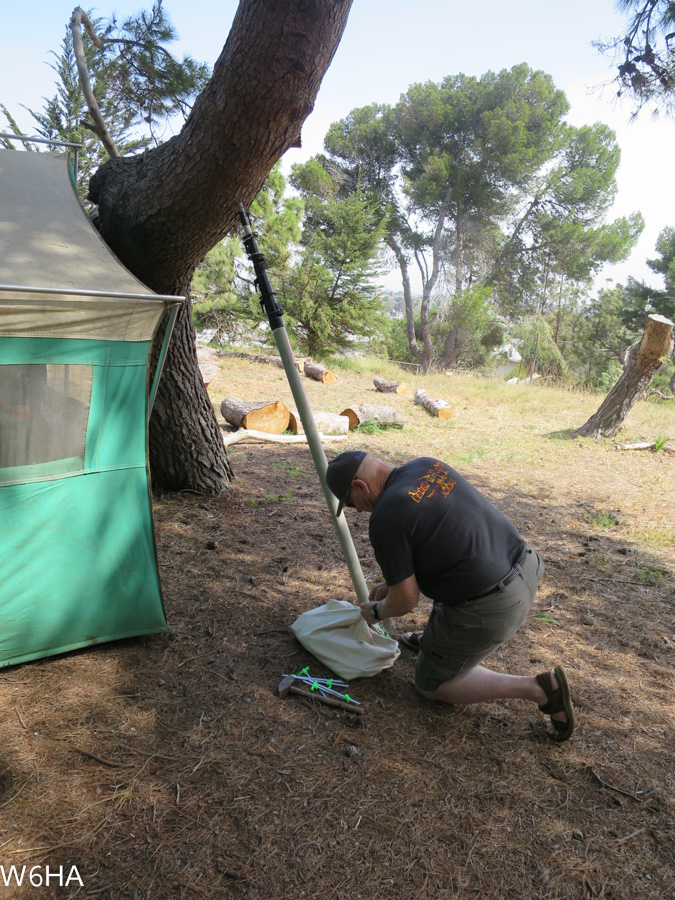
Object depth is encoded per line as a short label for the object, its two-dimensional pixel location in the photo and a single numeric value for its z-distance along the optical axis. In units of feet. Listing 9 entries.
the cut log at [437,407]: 33.19
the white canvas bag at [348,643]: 8.75
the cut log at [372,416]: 27.99
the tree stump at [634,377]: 27.43
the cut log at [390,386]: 40.29
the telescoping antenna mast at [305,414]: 9.68
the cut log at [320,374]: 42.78
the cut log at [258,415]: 24.13
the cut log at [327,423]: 25.50
